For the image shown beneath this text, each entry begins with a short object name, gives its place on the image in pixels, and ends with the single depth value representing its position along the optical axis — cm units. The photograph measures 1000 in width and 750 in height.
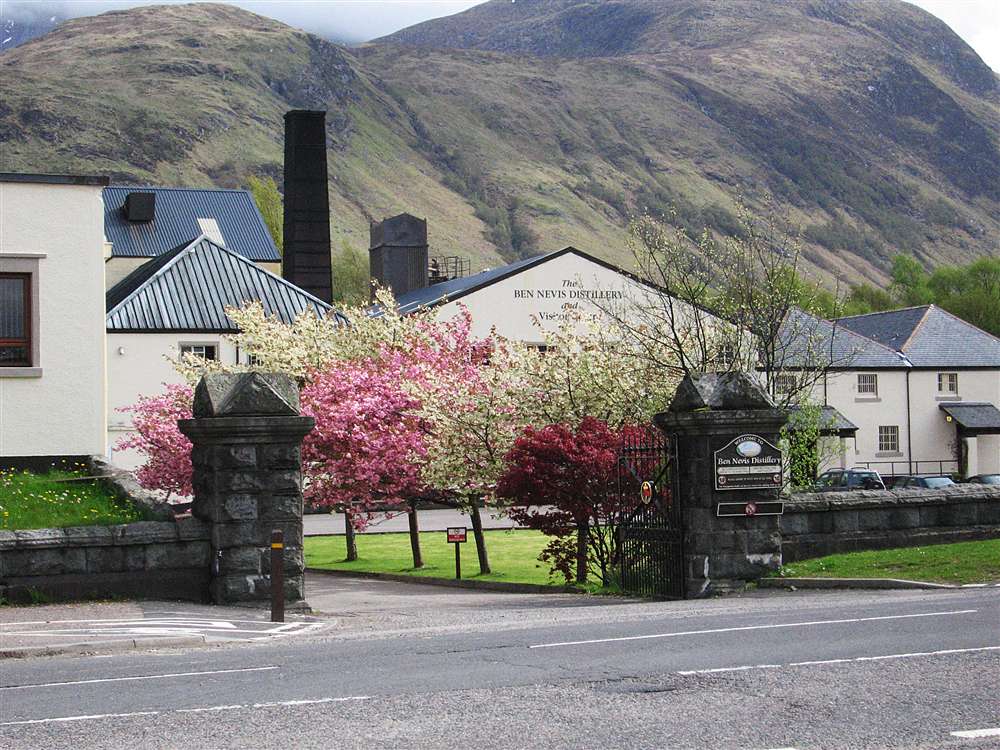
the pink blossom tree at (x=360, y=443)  2925
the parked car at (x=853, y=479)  4836
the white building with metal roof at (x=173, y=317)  4750
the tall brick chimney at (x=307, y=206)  6066
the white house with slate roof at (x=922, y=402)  6159
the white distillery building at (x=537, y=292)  5669
